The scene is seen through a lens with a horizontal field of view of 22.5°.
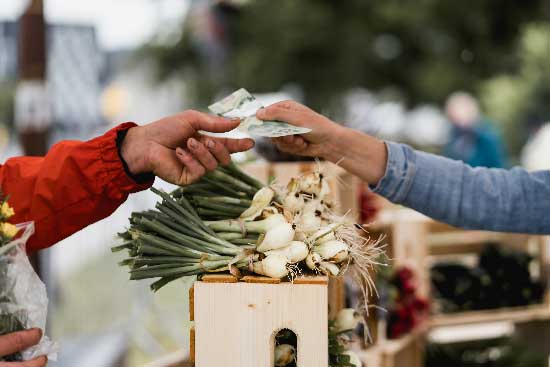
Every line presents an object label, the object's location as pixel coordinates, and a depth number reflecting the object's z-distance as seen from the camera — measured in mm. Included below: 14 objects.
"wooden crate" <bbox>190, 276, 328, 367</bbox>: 1775
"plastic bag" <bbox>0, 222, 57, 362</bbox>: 1777
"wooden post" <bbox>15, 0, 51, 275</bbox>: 3861
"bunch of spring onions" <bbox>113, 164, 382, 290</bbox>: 1824
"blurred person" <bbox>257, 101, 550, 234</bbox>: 2060
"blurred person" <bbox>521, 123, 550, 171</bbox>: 3965
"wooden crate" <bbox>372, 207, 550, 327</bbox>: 2800
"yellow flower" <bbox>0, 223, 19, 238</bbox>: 1779
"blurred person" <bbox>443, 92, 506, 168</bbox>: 6555
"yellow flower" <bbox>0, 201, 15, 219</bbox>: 1782
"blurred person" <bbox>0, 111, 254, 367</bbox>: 1948
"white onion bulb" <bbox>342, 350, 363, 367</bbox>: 1942
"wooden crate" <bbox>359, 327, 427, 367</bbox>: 2575
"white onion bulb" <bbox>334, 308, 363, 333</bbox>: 2004
